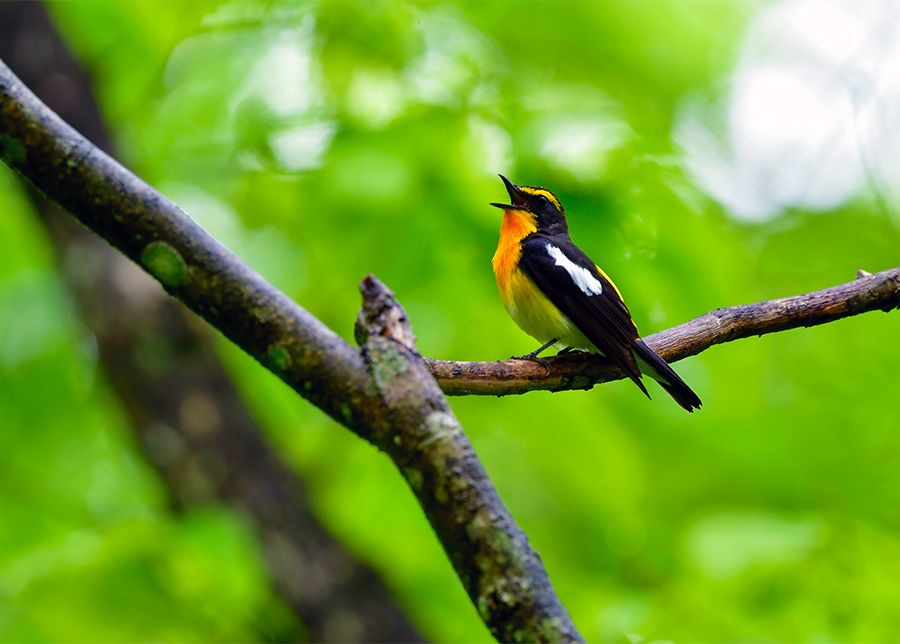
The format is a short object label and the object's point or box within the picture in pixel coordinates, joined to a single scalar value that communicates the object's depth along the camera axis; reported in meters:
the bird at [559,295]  8.61
